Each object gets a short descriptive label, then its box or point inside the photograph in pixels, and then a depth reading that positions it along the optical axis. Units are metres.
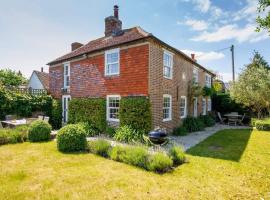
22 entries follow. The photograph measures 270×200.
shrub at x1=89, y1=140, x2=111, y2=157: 8.45
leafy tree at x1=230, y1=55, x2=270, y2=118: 18.41
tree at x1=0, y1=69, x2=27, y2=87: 45.19
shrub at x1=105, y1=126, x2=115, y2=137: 12.38
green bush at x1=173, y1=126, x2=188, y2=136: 13.73
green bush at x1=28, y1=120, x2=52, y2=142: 11.09
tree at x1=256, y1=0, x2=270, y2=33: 6.08
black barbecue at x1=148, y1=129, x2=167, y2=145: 8.34
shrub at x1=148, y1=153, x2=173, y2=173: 6.55
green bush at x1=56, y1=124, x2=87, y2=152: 8.88
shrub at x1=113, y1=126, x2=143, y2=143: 10.81
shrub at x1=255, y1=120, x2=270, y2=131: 16.30
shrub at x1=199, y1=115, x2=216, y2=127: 19.34
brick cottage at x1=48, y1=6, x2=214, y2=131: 11.62
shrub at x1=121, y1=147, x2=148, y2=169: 7.00
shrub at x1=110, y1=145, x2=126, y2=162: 7.63
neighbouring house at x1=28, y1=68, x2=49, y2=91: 32.16
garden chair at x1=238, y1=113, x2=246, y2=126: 20.56
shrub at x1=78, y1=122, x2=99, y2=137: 13.21
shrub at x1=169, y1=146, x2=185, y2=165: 7.38
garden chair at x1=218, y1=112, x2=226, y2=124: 22.45
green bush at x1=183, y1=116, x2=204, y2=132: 15.47
